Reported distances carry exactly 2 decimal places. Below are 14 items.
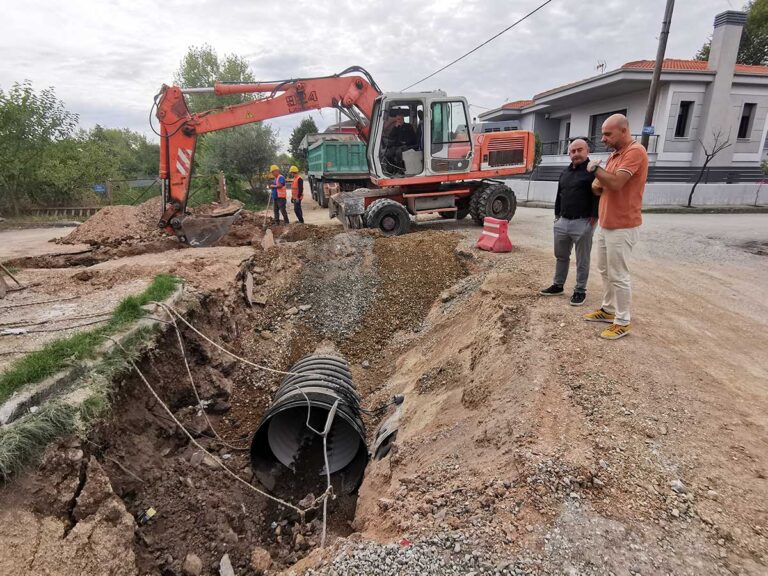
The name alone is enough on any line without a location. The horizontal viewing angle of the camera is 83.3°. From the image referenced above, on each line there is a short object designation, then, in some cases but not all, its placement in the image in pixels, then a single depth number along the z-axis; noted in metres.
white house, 17.61
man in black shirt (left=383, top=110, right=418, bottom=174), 9.53
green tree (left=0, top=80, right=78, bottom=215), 14.69
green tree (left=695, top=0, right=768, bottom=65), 25.08
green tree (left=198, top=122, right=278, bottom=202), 23.48
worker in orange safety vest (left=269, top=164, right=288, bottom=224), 12.17
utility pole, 11.80
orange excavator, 8.95
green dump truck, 17.50
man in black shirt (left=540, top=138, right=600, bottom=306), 4.33
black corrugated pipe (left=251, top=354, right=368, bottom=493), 3.96
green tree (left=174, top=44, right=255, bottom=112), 34.81
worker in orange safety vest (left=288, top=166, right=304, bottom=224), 12.32
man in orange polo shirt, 3.65
